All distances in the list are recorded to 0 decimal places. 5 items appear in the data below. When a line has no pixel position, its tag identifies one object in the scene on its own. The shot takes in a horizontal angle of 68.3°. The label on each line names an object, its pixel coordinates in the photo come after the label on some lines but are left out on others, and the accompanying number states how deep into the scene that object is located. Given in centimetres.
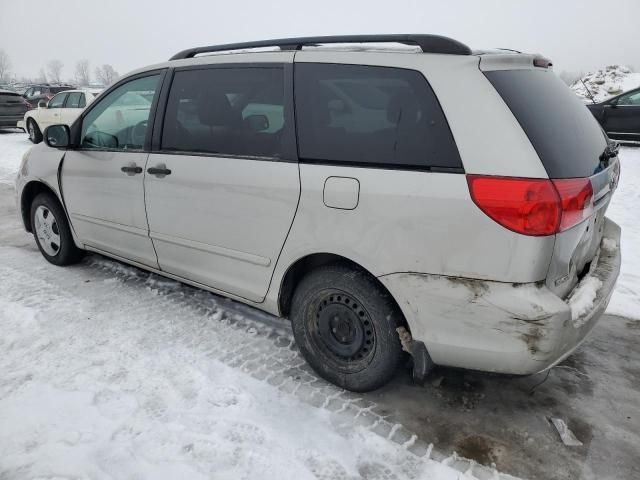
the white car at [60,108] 1348
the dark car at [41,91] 2020
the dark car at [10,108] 1587
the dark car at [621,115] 1074
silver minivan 198
